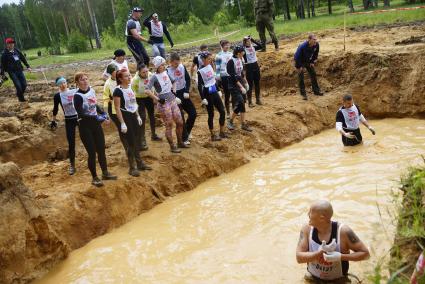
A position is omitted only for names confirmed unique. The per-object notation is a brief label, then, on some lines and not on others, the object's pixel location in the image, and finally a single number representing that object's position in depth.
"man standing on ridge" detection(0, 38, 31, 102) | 11.47
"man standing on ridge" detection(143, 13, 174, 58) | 11.21
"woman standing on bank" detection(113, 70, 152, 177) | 7.51
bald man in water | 4.44
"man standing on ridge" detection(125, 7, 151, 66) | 10.50
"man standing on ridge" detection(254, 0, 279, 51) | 14.48
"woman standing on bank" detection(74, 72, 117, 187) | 7.11
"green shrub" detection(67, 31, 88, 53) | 40.88
